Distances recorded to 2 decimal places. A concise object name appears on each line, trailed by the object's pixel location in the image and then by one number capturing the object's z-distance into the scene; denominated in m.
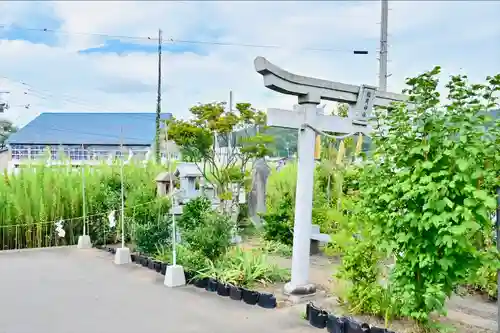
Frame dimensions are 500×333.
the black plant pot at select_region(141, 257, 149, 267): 6.19
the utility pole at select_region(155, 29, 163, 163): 18.44
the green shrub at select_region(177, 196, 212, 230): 6.44
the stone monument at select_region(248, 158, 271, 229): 8.76
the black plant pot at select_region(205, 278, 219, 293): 4.84
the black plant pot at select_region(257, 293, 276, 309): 4.28
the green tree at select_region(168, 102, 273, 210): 7.68
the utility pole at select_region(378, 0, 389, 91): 11.20
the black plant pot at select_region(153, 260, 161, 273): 5.86
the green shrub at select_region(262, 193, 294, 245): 7.05
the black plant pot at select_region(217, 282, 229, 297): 4.68
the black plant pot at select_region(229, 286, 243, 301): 4.53
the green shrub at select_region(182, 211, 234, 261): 5.21
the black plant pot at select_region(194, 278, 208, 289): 4.99
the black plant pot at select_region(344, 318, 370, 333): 3.30
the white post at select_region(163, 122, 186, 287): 5.12
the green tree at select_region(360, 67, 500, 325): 3.01
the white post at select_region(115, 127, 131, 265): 6.46
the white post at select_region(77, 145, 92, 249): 7.78
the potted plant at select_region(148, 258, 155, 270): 6.00
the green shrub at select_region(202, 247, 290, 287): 4.89
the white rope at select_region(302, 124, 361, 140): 4.51
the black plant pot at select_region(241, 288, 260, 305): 4.39
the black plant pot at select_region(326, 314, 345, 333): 3.45
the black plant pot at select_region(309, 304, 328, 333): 3.72
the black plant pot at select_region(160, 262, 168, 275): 5.75
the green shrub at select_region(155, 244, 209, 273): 5.26
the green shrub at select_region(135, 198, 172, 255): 6.48
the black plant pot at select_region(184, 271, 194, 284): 5.18
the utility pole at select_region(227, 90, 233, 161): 8.21
